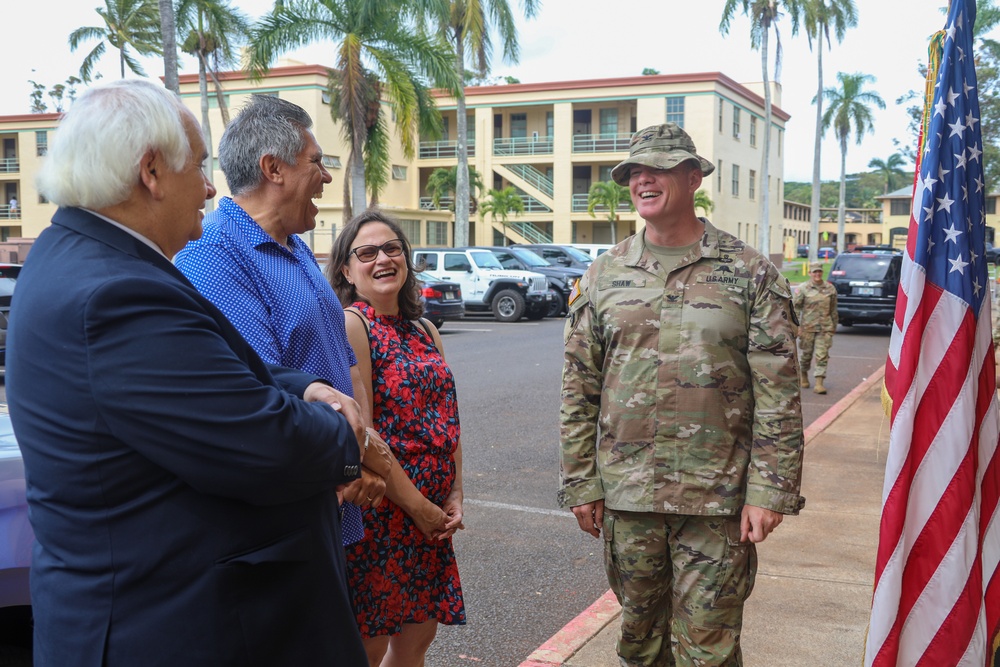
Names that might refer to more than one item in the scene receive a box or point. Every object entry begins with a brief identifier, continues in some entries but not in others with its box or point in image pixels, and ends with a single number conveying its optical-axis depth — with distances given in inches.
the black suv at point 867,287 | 785.6
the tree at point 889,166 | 3961.6
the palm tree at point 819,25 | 1583.4
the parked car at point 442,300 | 756.0
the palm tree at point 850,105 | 2378.2
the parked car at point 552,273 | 941.8
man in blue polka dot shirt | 92.6
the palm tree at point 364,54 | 970.1
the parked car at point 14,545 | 112.4
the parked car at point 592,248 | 1218.1
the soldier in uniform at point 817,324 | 498.0
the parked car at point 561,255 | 1146.0
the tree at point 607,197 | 1823.3
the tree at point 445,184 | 1847.9
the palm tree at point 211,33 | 1008.2
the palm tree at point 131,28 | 1141.7
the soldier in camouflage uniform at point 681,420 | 121.5
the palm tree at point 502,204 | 1833.2
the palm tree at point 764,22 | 1557.6
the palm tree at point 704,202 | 1784.0
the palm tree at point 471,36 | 1181.7
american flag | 131.4
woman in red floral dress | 116.7
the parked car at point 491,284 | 884.0
